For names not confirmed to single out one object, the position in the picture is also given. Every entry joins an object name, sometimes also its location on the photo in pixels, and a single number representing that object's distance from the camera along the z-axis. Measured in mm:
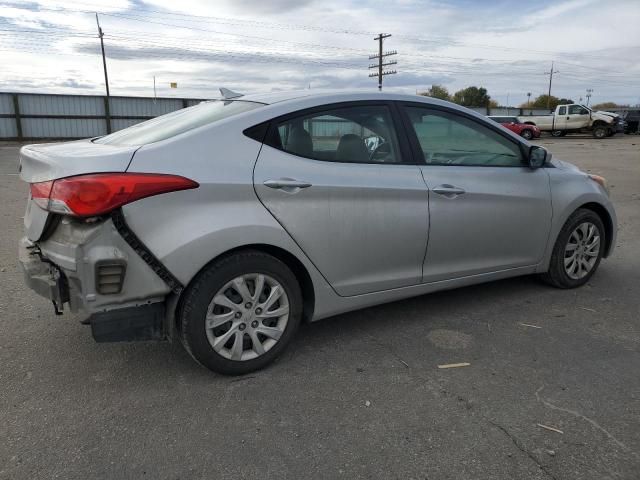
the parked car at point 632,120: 38053
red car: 33094
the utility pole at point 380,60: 53897
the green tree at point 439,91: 67500
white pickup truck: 33375
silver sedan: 2670
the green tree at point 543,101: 86162
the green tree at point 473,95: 79531
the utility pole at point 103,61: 40281
